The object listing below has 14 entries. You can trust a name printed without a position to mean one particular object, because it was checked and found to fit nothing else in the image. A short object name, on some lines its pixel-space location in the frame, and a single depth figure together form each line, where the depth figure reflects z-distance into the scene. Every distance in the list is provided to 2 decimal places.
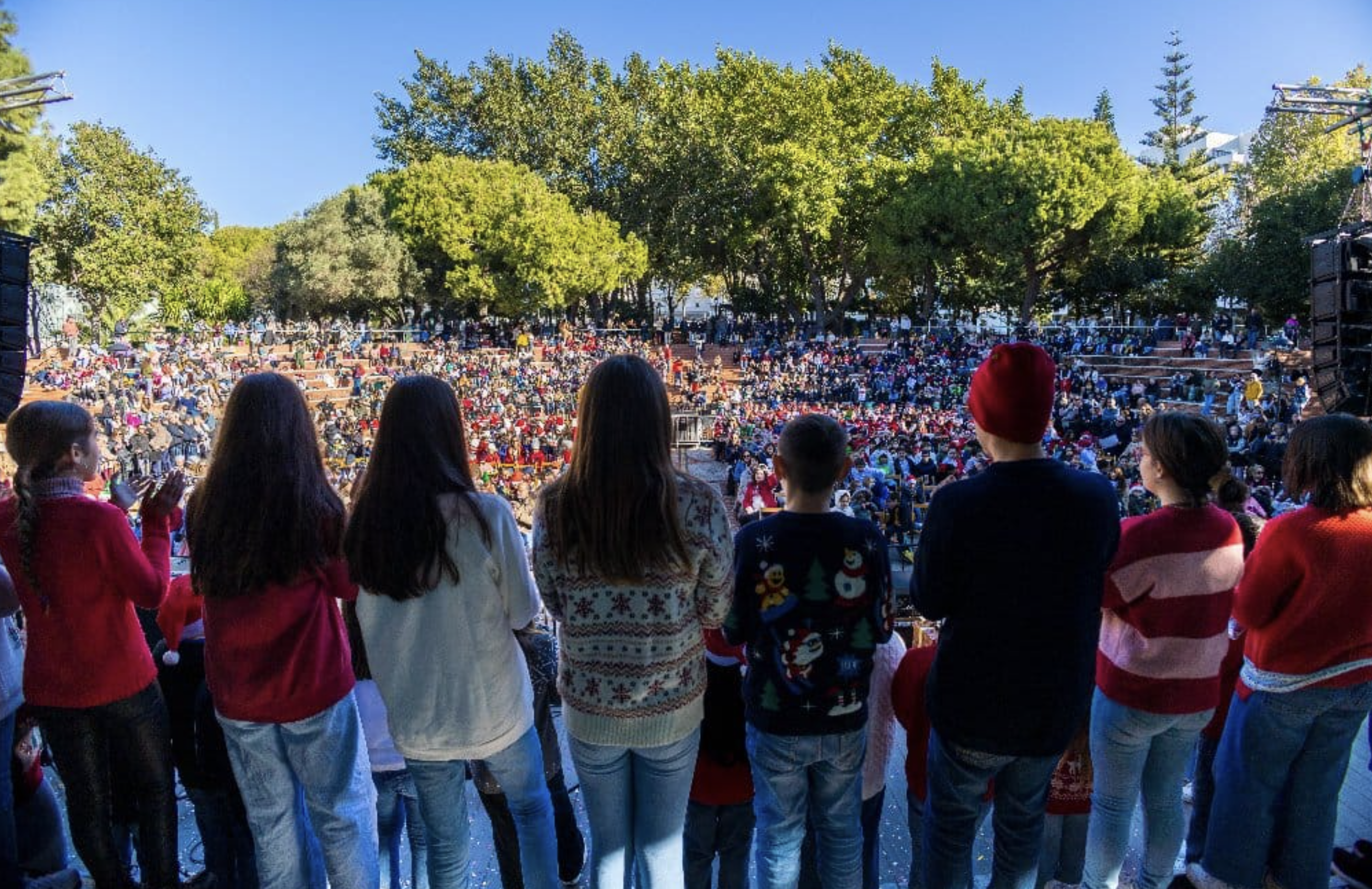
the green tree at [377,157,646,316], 22.52
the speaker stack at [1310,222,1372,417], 3.78
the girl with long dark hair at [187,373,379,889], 1.25
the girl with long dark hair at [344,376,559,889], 1.19
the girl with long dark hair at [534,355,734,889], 1.15
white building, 27.23
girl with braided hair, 1.37
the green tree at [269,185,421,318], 21.36
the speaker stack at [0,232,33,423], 3.64
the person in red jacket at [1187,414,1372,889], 1.42
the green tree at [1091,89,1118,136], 27.48
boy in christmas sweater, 1.22
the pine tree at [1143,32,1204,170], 26.31
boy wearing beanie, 1.18
